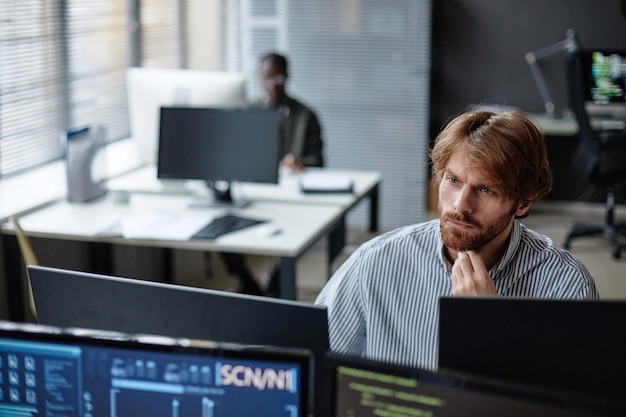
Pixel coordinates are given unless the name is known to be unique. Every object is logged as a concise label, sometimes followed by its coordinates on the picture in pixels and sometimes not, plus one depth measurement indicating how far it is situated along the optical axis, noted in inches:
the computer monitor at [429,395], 38.6
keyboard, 136.1
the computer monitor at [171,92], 163.9
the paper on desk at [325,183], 158.6
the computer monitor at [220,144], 148.3
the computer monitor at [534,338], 47.9
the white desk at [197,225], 132.7
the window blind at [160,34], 208.7
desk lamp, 245.1
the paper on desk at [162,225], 135.4
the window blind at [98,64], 179.9
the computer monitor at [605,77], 222.4
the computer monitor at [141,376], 44.1
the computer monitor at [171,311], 52.4
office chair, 211.9
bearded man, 73.9
